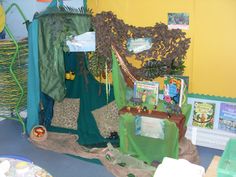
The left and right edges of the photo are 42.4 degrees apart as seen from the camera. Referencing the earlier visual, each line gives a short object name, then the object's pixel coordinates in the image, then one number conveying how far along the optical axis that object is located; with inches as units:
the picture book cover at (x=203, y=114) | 121.0
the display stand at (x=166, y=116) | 101.3
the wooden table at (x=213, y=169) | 58.6
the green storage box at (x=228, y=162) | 51.9
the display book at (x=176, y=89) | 107.0
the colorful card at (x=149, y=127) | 102.5
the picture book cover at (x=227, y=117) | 117.4
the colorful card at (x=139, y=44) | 109.7
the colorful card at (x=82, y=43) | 117.0
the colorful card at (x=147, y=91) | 108.0
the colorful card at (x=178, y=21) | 116.2
